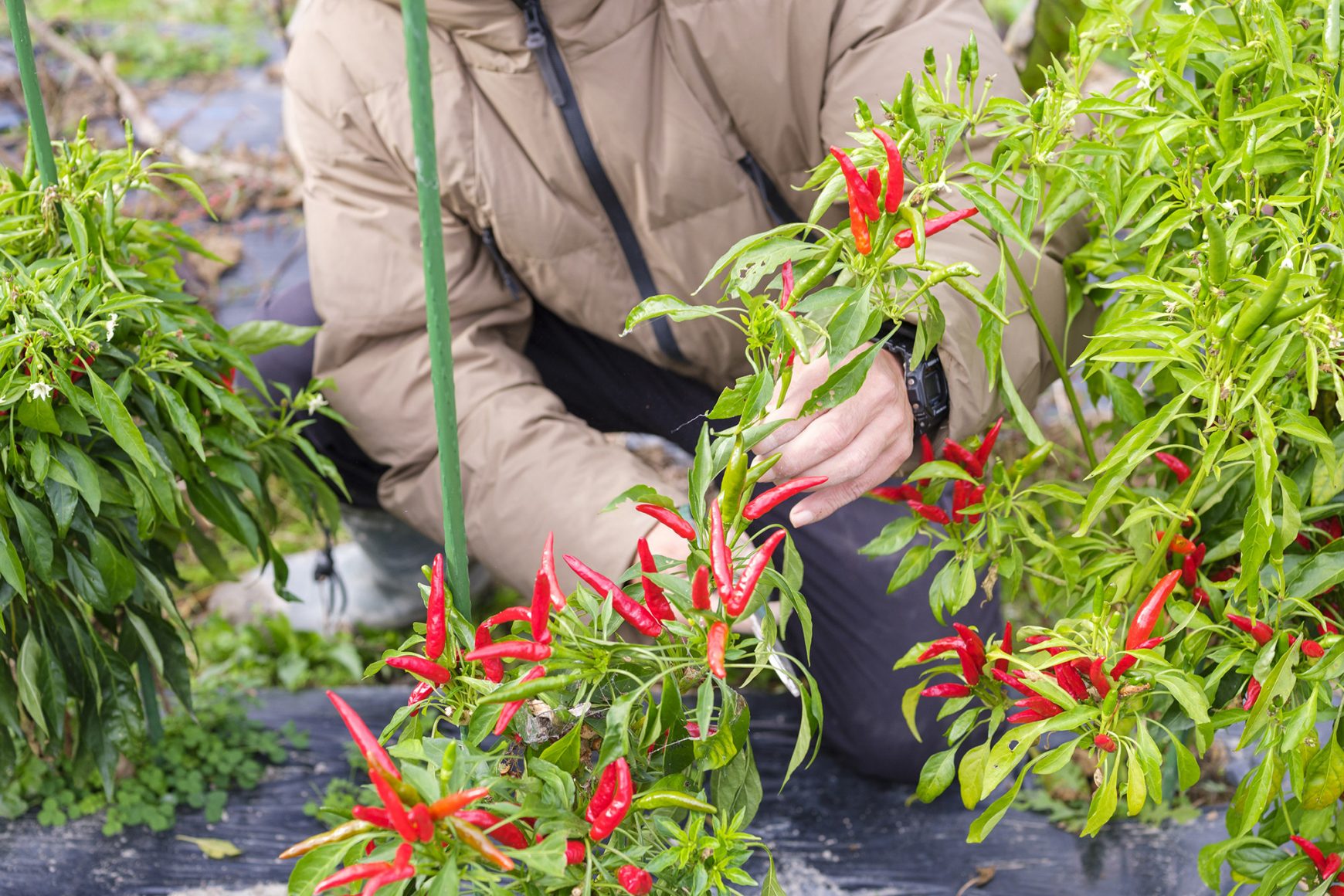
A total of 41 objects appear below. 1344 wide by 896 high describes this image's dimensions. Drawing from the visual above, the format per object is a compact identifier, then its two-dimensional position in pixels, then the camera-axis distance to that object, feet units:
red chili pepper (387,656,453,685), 3.21
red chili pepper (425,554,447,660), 3.30
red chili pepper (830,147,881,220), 2.95
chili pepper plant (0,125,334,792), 4.17
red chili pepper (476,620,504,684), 3.27
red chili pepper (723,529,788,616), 3.05
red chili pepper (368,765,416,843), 2.69
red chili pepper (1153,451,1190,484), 4.15
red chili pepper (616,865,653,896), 3.02
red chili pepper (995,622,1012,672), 3.95
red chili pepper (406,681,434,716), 3.37
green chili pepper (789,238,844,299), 3.07
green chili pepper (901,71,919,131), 3.20
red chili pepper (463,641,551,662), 3.08
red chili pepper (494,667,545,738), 3.16
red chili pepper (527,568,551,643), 3.10
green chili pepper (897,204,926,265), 2.90
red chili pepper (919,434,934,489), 4.45
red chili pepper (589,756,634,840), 3.02
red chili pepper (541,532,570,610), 3.25
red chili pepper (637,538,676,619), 3.28
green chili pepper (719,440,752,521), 3.07
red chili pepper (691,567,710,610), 3.09
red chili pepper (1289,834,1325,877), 3.83
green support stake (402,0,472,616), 3.06
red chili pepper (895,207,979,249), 3.09
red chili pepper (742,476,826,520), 3.28
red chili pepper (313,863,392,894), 2.68
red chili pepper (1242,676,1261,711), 3.64
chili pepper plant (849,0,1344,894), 3.27
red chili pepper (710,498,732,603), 3.06
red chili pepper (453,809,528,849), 2.79
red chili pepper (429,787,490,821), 2.73
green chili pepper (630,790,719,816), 2.99
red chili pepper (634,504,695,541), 3.31
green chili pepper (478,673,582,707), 2.92
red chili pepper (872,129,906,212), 2.96
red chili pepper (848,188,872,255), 2.98
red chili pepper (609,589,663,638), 3.21
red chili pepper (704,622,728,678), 2.92
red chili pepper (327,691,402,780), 2.78
